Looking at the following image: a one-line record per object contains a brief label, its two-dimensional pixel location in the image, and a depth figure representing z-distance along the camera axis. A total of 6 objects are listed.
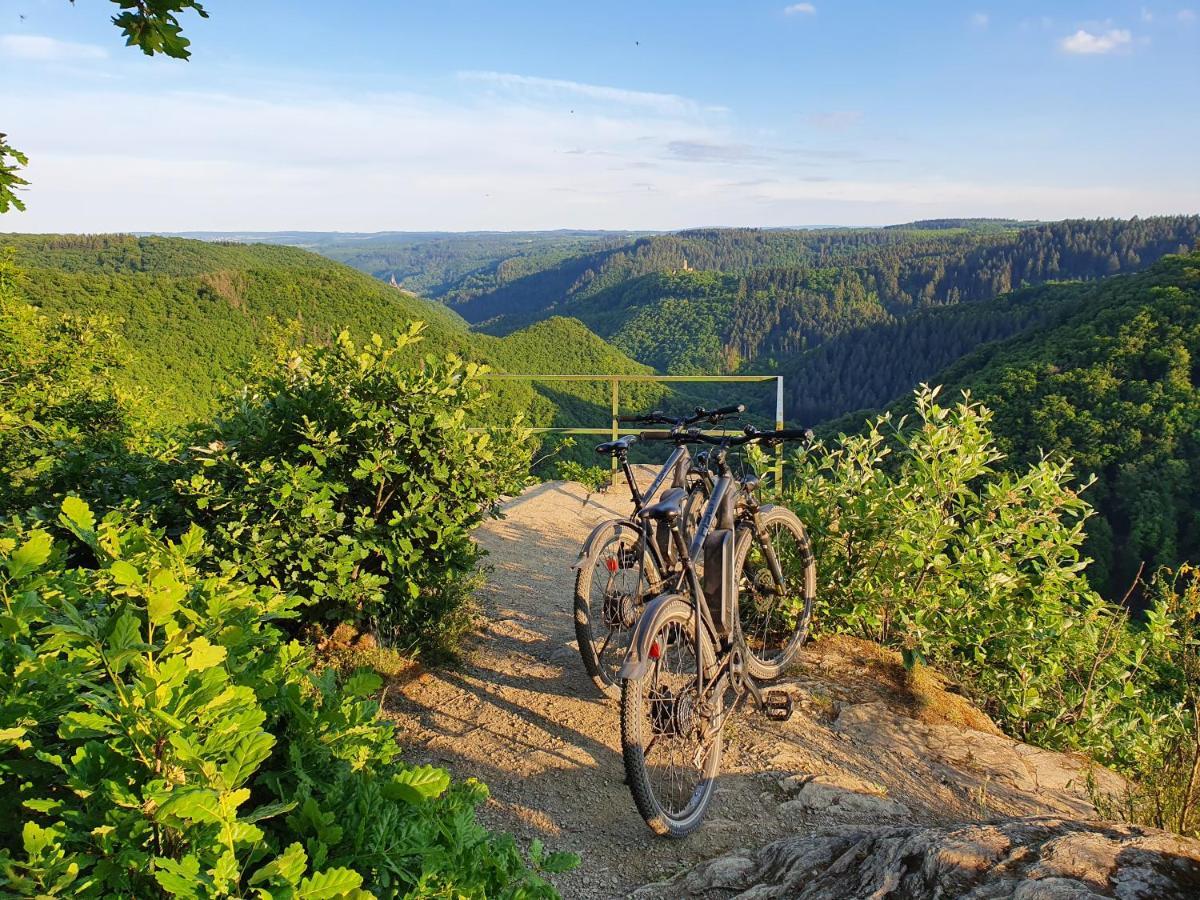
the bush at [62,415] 3.50
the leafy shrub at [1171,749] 2.37
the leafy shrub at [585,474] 8.62
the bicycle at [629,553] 3.21
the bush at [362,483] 3.25
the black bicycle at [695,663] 2.52
